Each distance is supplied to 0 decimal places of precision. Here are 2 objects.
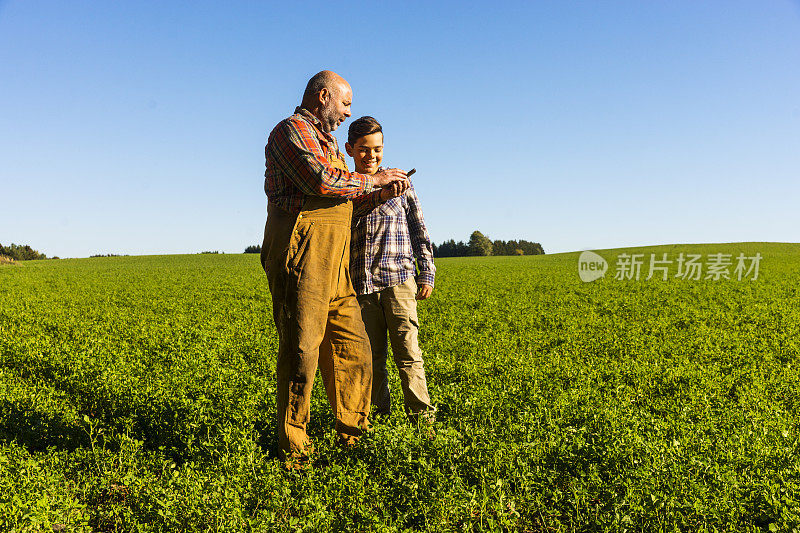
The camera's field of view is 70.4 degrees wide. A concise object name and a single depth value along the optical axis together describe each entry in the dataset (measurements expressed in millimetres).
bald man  3578
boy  4348
